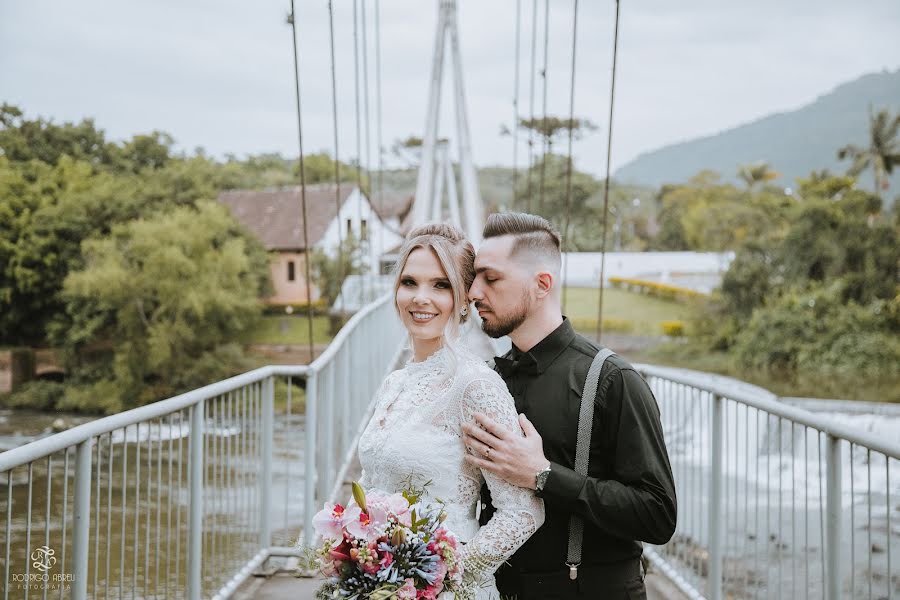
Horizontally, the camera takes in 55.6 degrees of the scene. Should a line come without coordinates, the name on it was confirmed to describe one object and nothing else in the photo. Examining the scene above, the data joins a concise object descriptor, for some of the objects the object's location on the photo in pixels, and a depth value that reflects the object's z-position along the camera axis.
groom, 1.38
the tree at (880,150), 44.44
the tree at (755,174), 54.62
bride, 1.37
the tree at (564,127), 43.83
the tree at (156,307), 26.08
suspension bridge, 1.72
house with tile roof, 34.69
